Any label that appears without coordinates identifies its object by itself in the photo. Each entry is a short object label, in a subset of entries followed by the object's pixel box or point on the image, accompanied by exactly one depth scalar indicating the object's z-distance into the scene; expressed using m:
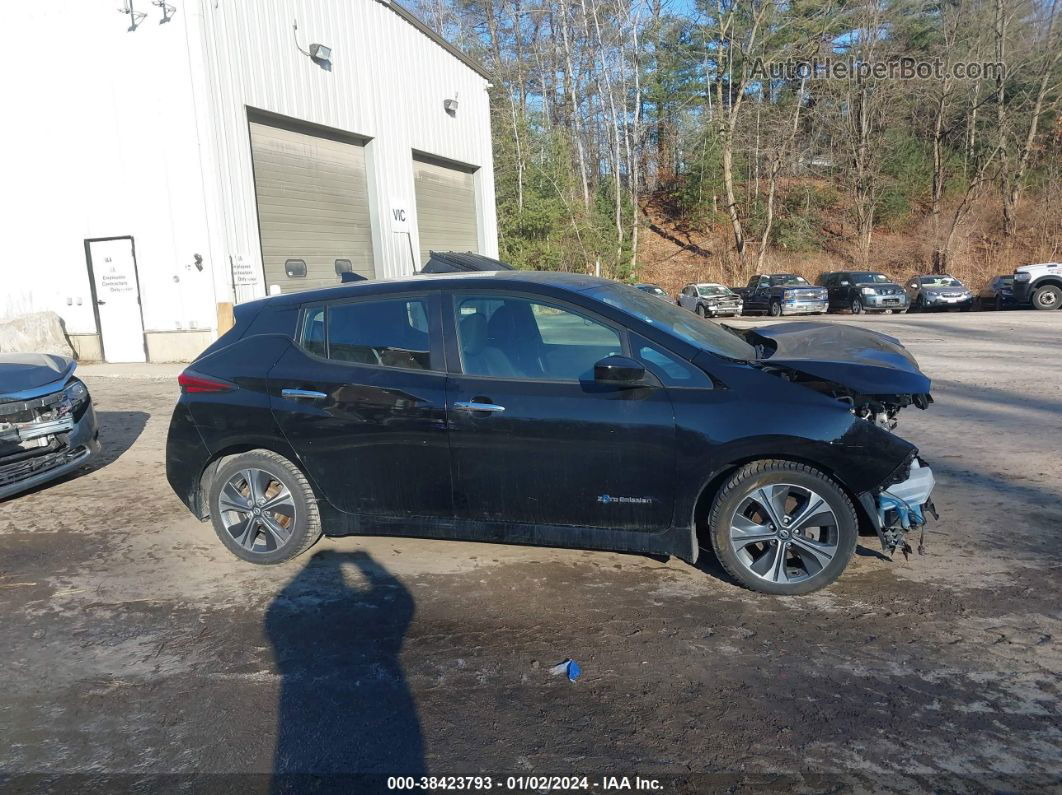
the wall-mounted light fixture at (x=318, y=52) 15.23
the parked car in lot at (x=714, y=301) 30.20
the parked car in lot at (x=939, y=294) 27.27
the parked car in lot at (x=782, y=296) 28.45
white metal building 13.40
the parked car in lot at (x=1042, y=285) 23.80
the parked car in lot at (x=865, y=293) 27.25
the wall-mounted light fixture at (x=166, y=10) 13.07
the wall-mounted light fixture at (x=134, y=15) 13.34
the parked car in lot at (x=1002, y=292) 25.41
